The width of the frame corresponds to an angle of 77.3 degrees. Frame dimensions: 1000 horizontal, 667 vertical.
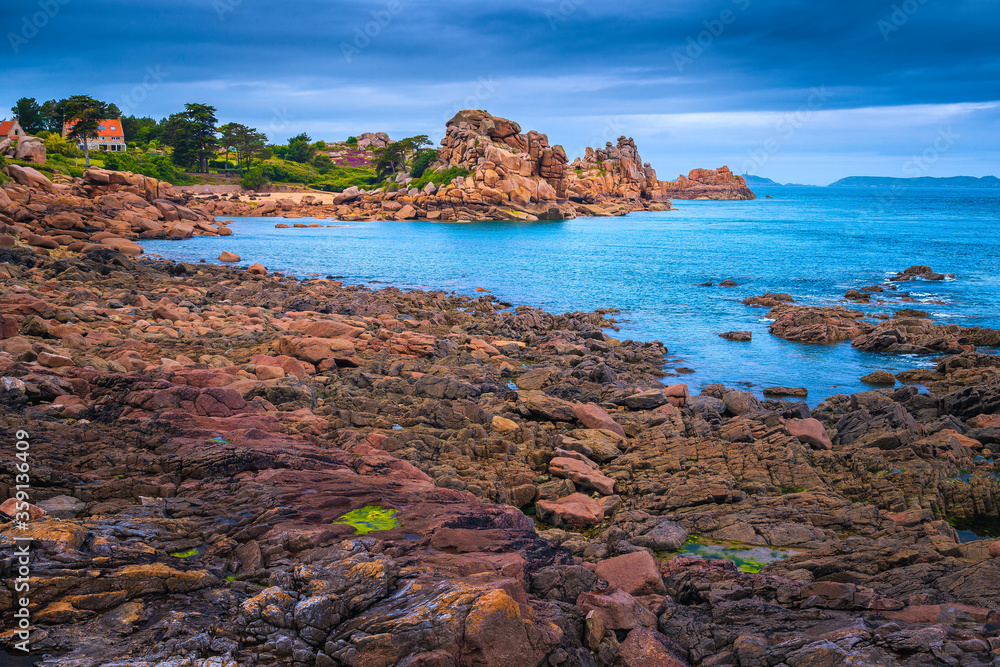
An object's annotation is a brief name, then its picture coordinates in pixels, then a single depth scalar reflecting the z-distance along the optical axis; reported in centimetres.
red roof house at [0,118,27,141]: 8794
